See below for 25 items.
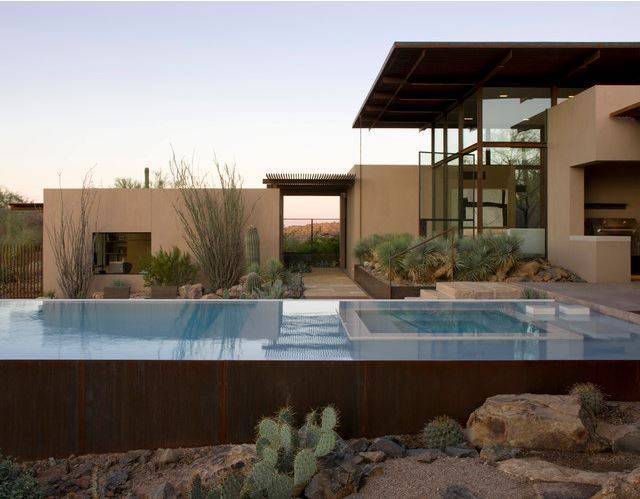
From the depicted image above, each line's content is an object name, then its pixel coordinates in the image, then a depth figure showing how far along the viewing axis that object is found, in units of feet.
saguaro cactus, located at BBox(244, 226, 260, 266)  45.39
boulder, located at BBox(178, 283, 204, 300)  39.97
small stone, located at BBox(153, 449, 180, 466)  13.37
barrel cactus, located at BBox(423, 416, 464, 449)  13.02
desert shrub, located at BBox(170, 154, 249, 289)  44.24
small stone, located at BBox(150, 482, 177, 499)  10.99
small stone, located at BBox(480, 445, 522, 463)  12.15
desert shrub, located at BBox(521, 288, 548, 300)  27.22
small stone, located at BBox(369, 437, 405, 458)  12.69
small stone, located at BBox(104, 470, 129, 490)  12.55
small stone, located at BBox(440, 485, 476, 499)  10.21
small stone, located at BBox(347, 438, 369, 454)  12.93
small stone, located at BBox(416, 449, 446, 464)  12.21
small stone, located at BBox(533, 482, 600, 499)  10.39
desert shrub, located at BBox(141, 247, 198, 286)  43.86
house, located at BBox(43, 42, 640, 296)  35.27
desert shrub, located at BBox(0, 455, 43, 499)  11.78
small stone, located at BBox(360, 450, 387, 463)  12.32
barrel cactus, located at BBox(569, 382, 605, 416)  14.02
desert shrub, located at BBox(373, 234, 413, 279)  37.40
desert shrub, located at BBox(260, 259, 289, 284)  41.37
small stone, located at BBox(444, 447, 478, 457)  12.45
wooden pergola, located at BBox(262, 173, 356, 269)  53.61
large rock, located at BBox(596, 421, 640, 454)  12.60
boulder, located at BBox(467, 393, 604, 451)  12.57
